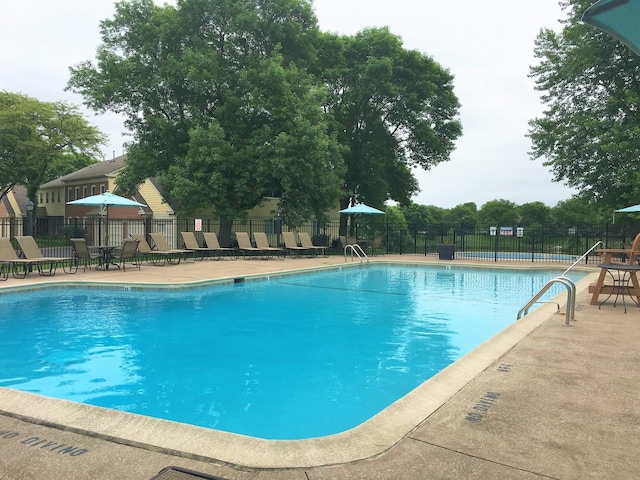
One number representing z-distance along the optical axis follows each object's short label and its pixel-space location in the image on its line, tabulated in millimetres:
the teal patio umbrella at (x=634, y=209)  14914
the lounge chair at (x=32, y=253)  12445
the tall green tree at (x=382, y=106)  26875
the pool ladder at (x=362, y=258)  19216
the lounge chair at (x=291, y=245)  20806
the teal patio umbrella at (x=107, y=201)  14805
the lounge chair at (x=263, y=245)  20328
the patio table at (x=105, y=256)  14336
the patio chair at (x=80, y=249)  13656
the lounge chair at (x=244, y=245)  20000
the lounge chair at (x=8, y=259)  11984
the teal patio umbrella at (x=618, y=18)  1854
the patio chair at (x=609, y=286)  8016
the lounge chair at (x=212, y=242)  19188
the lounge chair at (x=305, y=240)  21750
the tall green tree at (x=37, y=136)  30328
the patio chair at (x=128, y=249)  14203
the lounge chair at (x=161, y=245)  16734
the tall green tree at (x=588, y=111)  20408
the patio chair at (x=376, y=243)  22997
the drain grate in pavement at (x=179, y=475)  2377
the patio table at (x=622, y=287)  7752
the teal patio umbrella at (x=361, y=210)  22078
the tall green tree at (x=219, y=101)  19797
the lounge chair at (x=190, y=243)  18406
